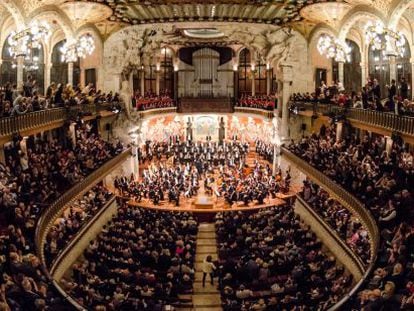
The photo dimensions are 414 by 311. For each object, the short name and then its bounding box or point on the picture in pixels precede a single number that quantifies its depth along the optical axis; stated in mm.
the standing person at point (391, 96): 15138
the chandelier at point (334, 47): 23359
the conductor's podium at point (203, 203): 24578
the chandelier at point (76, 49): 24297
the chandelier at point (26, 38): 19016
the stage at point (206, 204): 24266
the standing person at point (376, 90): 17156
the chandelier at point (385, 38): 18578
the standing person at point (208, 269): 16938
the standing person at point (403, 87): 15072
